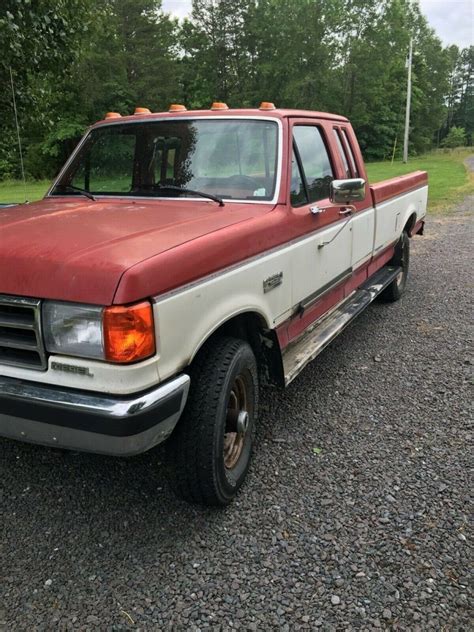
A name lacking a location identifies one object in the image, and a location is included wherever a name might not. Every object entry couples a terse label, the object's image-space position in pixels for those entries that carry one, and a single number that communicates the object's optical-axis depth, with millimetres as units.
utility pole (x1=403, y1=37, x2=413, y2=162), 40531
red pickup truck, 2121
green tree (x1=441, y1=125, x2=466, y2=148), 79725
